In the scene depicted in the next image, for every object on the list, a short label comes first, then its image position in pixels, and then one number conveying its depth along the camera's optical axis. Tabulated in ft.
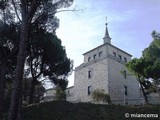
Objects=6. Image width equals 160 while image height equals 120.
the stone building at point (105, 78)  115.42
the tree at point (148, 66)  68.85
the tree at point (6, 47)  55.36
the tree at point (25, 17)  35.83
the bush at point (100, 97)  96.71
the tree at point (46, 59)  66.59
